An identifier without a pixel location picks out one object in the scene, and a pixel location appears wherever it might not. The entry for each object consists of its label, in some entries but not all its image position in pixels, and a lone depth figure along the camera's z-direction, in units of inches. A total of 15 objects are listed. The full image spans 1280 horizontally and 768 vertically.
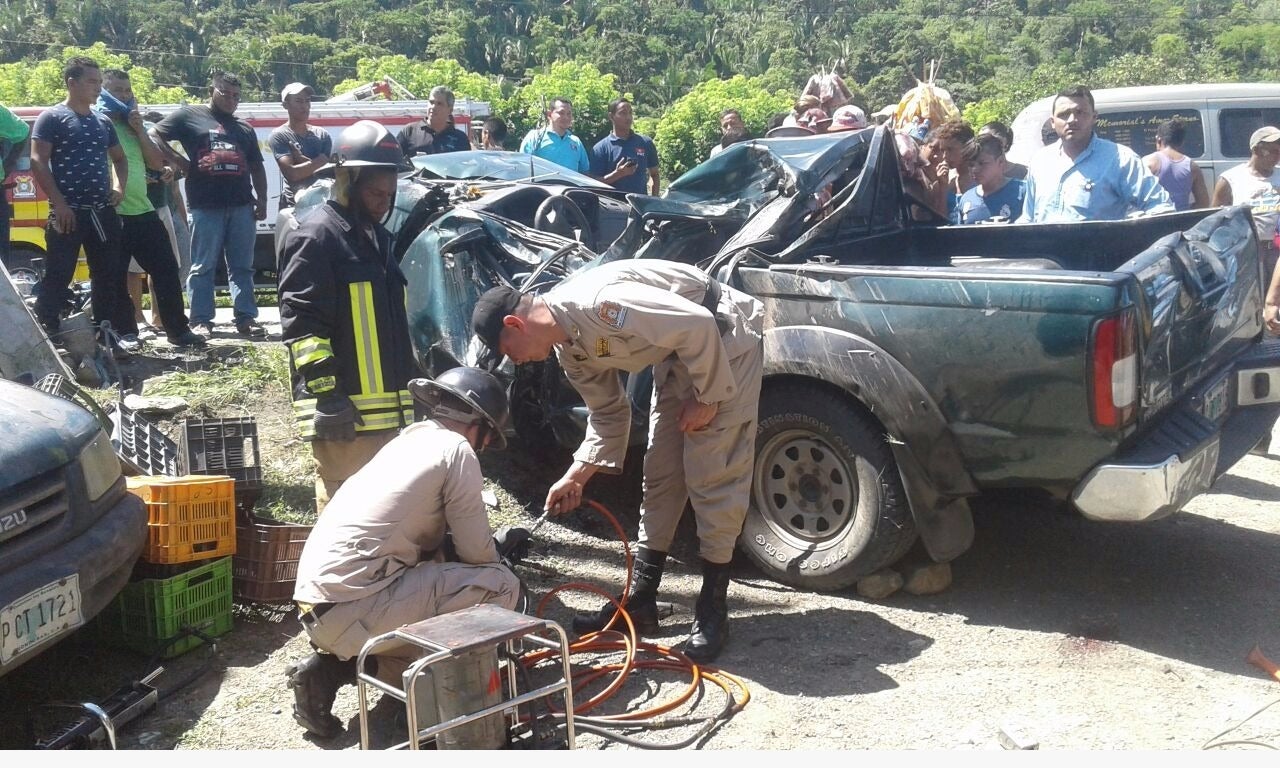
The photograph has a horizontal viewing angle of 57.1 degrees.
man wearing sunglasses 321.4
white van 400.2
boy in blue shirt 263.6
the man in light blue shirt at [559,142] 390.3
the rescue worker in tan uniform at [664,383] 149.8
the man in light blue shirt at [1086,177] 226.7
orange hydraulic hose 146.3
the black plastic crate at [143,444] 197.9
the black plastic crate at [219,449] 198.5
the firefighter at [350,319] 168.9
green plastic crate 162.9
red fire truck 452.8
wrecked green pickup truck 152.6
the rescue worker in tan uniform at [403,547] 138.6
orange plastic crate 164.7
